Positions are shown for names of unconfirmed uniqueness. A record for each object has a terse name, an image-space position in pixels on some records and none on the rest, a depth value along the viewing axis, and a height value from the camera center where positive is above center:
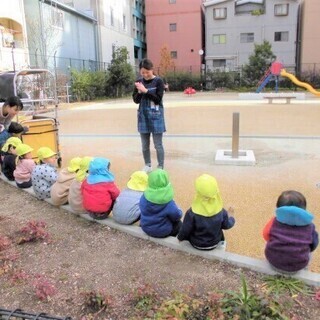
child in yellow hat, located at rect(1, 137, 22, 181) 4.88 -0.97
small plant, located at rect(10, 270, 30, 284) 2.69 -1.35
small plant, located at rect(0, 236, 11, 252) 3.12 -1.30
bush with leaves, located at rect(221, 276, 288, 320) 2.12 -1.29
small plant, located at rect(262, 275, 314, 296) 2.44 -1.35
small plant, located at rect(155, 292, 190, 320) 2.17 -1.30
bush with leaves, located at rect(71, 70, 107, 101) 22.41 -0.59
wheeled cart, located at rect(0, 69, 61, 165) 5.50 -0.65
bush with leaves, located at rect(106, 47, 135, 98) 25.64 -0.09
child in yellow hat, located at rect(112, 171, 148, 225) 3.41 -1.09
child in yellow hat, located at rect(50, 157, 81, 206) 3.92 -1.06
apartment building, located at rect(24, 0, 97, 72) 22.41 +2.51
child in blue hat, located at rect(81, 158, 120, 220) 3.52 -1.02
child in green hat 3.03 -1.06
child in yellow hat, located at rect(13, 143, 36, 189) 4.60 -1.04
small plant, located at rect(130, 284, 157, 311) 2.32 -1.32
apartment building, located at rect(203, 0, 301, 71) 36.00 +3.67
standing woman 4.97 -0.42
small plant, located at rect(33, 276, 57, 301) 2.48 -1.33
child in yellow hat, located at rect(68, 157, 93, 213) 3.71 -1.05
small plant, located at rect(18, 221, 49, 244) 3.27 -1.29
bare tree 22.30 +2.03
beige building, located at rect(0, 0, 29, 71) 18.94 +2.07
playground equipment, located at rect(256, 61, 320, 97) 21.69 -0.14
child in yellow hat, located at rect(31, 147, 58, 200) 4.21 -1.09
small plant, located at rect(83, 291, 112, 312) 2.32 -1.31
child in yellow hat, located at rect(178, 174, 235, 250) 2.73 -1.05
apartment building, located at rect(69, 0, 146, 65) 31.60 +4.51
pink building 39.28 +3.98
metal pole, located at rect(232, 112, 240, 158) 6.00 -1.01
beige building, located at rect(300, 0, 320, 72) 33.78 +2.57
